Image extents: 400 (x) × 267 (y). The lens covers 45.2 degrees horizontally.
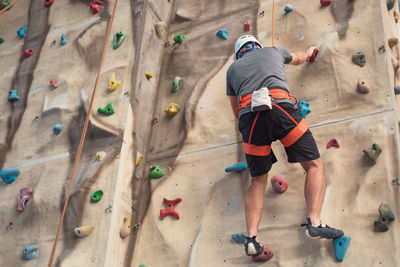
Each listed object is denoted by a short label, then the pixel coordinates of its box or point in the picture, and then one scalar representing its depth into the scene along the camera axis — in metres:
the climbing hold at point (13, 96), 3.86
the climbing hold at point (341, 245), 2.41
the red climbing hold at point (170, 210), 2.97
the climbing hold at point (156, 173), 3.16
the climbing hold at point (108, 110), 3.29
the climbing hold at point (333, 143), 2.78
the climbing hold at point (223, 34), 3.59
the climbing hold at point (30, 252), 2.92
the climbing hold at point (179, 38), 3.76
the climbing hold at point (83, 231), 2.83
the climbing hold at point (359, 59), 2.99
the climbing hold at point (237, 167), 2.93
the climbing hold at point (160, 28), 3.79
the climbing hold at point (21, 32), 4.33
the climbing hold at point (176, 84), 3.51
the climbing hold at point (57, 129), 3.44
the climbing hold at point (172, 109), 3.39
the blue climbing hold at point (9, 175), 3.34
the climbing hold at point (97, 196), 2.95
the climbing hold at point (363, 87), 2.86
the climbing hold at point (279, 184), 2.73
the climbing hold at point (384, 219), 2.41
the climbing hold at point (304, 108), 2.95
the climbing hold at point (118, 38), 3.64
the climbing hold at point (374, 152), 2.62
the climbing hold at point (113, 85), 3.39
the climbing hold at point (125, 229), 2.89
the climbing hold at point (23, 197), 3.15
